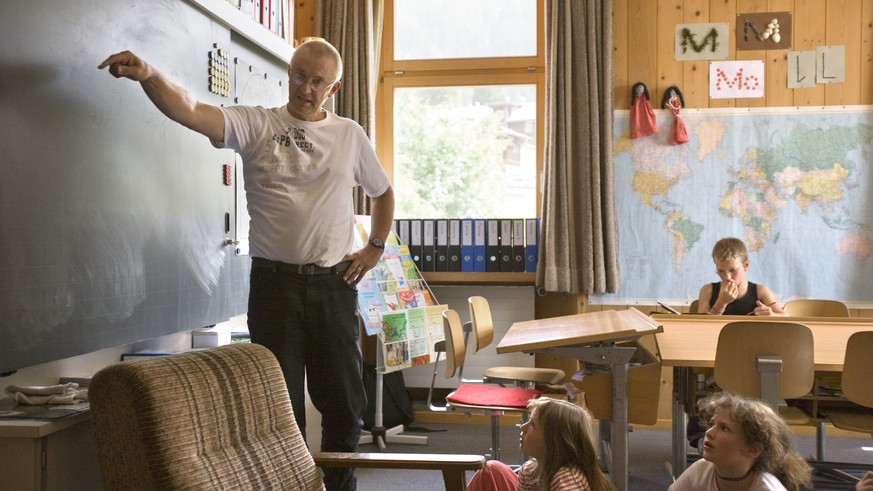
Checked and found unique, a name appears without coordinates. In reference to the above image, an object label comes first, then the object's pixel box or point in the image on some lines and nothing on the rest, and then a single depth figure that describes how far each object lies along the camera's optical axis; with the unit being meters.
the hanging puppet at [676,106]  4.91
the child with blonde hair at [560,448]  2.12
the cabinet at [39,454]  1.78
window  5.25
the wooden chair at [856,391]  2.79
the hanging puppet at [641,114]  4.93
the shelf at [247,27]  3.14
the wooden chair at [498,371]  3.86
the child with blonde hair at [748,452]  2.24
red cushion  3.36
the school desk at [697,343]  2.81
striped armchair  1.49
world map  4.84
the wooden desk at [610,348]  2.46
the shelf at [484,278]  5.02
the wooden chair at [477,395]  3.33
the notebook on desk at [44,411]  1.87
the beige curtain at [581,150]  4.87
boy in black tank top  3.95
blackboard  2.02
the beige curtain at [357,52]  5.03
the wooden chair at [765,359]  2.80
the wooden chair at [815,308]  4.15
